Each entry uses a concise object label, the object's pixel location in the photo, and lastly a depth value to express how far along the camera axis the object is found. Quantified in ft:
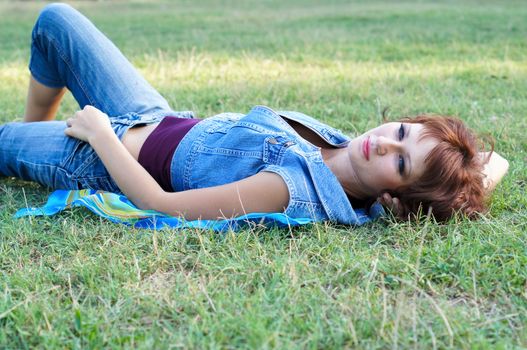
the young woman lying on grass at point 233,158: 9.53
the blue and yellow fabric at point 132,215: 9.25
